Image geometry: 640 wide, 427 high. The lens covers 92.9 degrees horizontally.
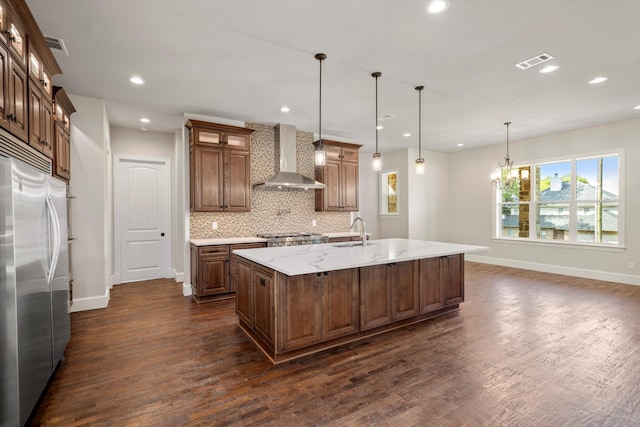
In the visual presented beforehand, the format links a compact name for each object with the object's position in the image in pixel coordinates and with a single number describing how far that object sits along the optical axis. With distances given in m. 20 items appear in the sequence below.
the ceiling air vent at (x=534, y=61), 3.12
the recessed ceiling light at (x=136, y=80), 3.58
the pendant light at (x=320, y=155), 3.33
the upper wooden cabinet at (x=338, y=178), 6.02
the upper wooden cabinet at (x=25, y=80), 2.08
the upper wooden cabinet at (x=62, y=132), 3.42
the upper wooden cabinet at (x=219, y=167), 4.75
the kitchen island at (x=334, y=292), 2.67
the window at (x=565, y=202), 5.79
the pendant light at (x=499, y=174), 5.61
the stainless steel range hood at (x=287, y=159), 5.21
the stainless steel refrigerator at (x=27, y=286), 1.65
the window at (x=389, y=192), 8.33
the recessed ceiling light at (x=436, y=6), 2.27
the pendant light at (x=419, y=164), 3.85
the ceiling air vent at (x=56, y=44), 2.76
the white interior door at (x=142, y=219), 5.73
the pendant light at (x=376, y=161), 3.57
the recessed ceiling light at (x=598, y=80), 3.67
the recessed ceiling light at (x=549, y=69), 3.34
